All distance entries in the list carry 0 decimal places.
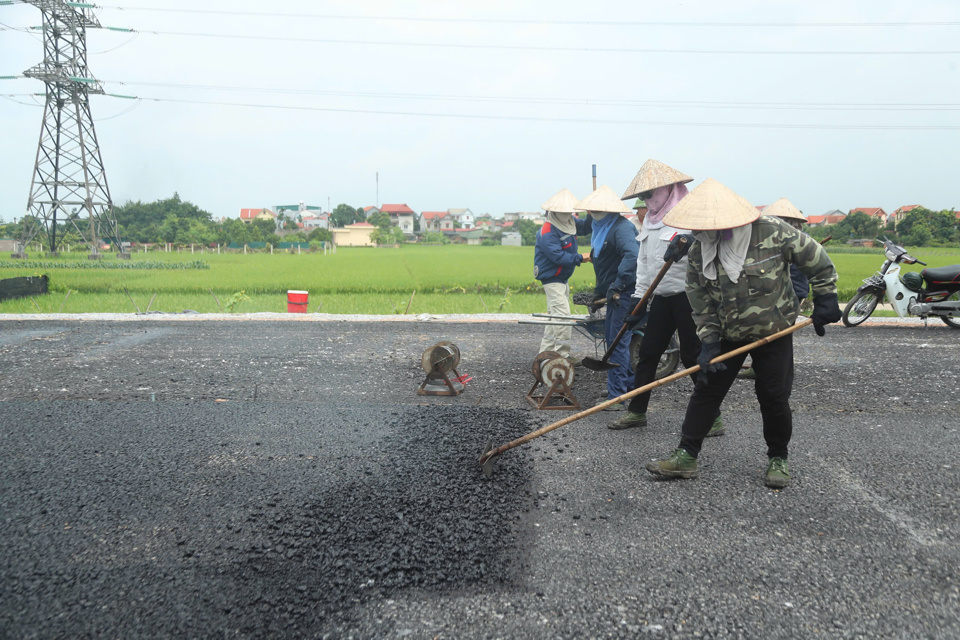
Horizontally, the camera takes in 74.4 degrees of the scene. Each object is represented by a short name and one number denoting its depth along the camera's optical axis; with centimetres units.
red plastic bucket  1075
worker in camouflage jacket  321
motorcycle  864
